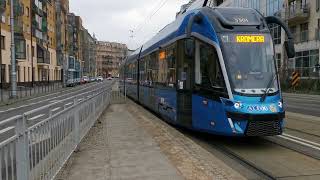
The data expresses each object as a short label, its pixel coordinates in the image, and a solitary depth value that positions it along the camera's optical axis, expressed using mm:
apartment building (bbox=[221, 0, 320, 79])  27024
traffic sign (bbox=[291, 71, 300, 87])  27273
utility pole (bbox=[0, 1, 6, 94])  31380
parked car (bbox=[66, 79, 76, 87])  46847
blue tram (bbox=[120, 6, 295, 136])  6369
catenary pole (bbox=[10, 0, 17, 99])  23363
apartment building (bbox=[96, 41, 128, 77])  110726
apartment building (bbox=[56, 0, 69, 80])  60021
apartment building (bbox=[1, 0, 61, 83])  33406
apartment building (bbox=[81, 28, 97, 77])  95152
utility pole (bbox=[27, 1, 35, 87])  40315
